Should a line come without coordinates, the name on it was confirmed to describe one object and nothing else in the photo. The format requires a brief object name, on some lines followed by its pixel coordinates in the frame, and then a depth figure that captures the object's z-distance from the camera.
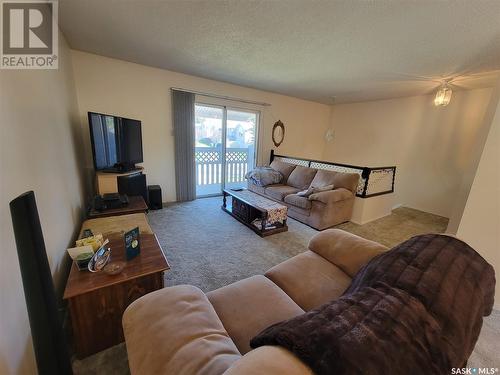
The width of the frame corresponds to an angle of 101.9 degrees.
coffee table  2.78
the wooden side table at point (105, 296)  1.14
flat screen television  2.43
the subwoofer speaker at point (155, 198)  3.47
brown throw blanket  0.50
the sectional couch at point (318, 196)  3.06
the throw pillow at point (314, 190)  3.23
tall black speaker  0.76
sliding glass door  4.22
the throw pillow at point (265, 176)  4.10
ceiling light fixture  2.91
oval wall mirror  5.11
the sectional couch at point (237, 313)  0.66
